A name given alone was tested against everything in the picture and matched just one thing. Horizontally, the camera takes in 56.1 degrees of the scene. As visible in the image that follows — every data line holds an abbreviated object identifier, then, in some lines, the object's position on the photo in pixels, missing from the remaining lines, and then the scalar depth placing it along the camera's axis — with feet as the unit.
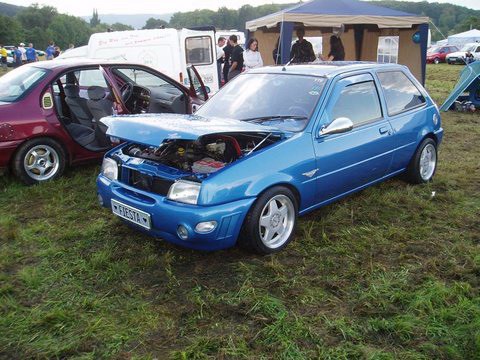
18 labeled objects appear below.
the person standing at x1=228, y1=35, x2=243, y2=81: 36.27
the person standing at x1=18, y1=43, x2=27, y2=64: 81.04
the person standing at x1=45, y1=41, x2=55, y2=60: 78.31
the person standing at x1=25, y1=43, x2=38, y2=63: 79.87
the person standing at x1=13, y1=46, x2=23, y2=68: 80.98
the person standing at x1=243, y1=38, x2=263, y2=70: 36.04
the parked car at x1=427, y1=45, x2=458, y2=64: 123.65
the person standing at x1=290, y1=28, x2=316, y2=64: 34.55
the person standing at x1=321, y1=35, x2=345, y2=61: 37.01
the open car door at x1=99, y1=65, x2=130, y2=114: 17.71
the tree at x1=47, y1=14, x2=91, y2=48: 292.36
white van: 34.71
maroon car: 16.42
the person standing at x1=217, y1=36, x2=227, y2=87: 40.85
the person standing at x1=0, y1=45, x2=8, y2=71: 94.38
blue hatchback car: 10.48
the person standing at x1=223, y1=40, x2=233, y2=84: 39.55
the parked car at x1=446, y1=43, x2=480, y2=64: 114.11
